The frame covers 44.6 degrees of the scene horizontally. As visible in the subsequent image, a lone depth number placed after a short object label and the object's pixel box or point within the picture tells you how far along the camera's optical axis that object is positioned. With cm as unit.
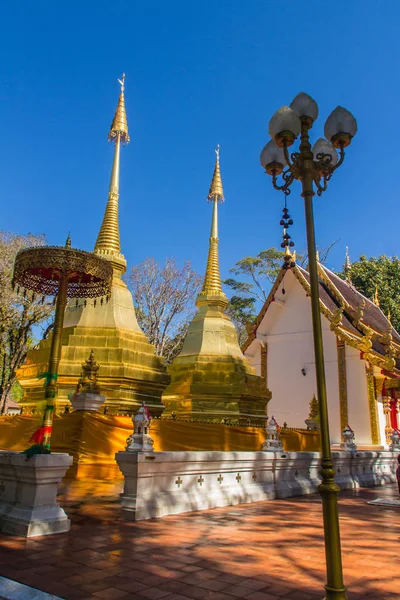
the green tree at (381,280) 2959
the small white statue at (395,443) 1588
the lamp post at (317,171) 353
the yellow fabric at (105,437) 1023
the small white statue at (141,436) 691
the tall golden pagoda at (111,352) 1356
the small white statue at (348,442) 1310
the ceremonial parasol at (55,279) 655
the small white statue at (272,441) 1002
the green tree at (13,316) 2169
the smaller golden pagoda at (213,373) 1681
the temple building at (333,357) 1872
